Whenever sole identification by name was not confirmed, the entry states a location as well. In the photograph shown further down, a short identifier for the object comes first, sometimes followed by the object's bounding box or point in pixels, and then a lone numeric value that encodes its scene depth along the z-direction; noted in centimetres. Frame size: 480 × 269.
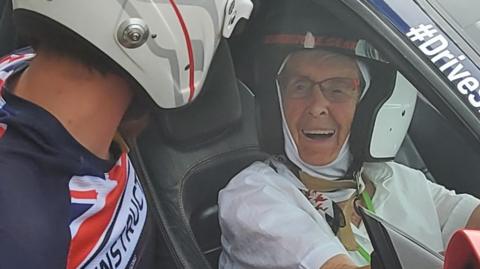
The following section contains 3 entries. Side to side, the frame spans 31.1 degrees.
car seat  179
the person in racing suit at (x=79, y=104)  132
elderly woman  167
